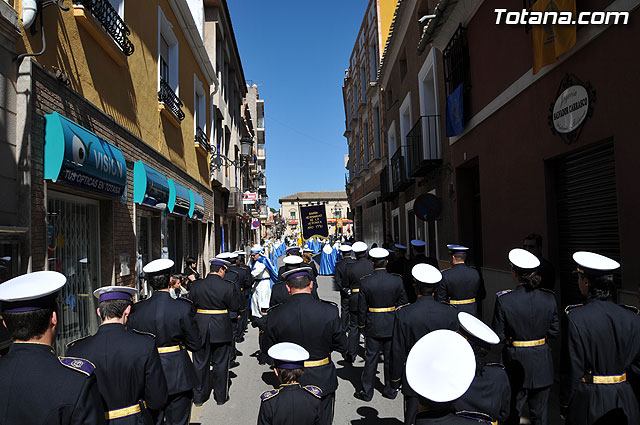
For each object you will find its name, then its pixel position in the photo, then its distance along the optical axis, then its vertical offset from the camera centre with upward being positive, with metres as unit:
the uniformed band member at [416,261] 8.02 -0.68
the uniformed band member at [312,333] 3.92 -0.92
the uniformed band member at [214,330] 6.11 -1.37
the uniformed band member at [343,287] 8.84 -1.20
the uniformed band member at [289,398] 2.81 -1.08
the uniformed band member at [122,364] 2.99 -0.88
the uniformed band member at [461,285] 6.43 -0.90
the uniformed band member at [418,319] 4.32 -0.92
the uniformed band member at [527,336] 4.21 -1.11
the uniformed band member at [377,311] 6.12 -1.20
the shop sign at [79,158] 5.01 +0.92
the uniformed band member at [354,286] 7.95 -1.13
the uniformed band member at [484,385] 2.69 -1.00
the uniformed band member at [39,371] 2.00 -0.64
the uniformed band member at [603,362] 3.30 -1.07
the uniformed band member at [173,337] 4.27 -1.03
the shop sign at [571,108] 5.47 +1.41
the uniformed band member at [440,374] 1.89 -0.65
